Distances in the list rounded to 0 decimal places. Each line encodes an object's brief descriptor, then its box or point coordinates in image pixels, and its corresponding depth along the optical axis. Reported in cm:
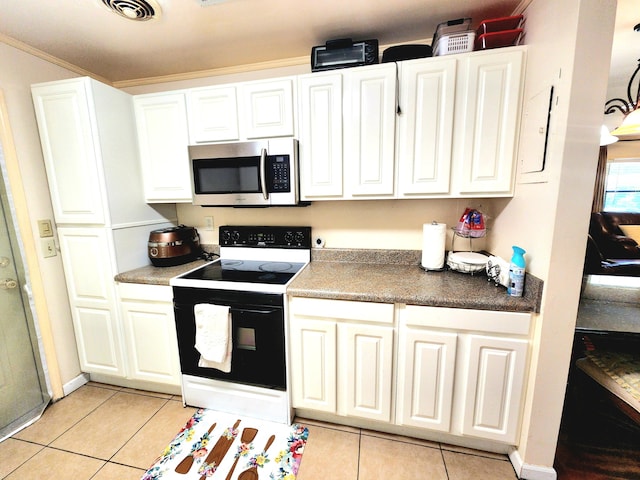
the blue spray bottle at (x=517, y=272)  123
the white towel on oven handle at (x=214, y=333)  153
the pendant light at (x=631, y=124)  181
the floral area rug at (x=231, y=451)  133
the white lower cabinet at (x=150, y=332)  170
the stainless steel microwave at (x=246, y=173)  164
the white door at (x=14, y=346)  161
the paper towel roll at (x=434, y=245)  162
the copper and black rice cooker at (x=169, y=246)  189
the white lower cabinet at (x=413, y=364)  127
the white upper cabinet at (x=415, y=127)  138
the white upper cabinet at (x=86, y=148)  162
